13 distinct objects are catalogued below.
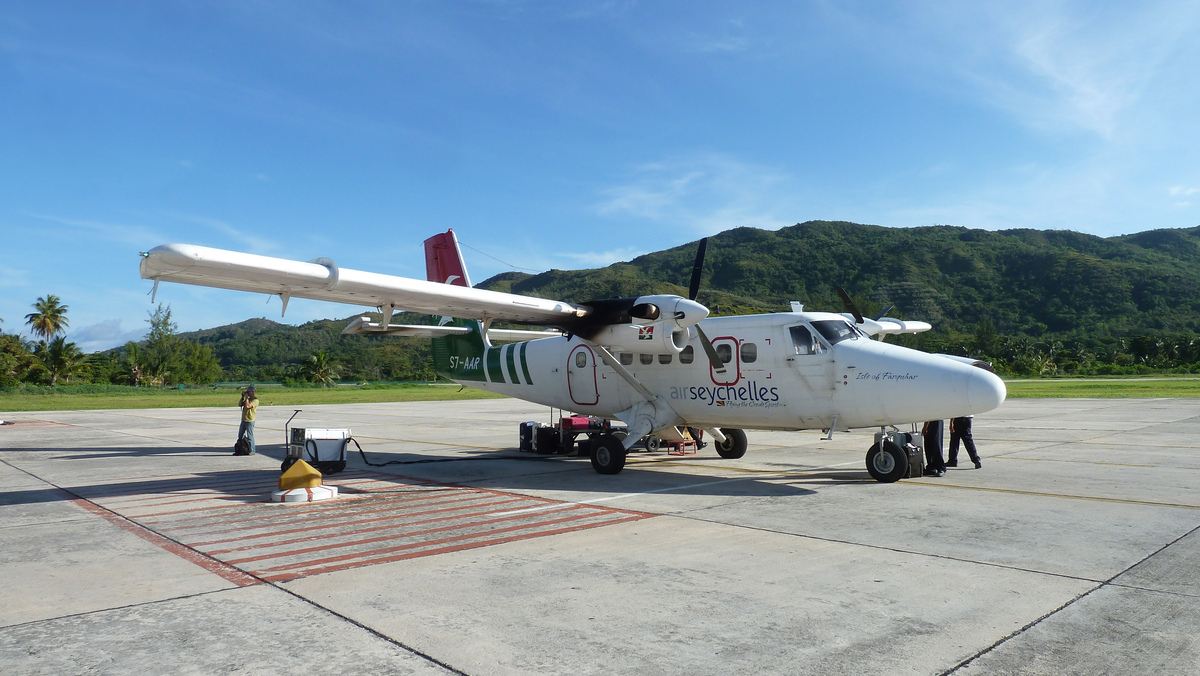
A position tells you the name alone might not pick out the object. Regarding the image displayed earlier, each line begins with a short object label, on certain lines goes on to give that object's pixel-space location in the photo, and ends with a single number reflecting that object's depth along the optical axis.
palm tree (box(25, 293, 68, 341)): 86.88
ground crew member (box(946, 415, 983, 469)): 13.09
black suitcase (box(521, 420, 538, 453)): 16.89
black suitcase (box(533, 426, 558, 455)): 16.56
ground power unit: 13.05
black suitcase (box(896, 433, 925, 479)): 11.88
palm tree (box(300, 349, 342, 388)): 83.62
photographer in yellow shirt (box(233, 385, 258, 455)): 16.55
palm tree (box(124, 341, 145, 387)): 81.88
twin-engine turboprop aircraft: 10.28
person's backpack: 16.69
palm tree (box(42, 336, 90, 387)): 71.44
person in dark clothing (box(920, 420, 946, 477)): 12.43
